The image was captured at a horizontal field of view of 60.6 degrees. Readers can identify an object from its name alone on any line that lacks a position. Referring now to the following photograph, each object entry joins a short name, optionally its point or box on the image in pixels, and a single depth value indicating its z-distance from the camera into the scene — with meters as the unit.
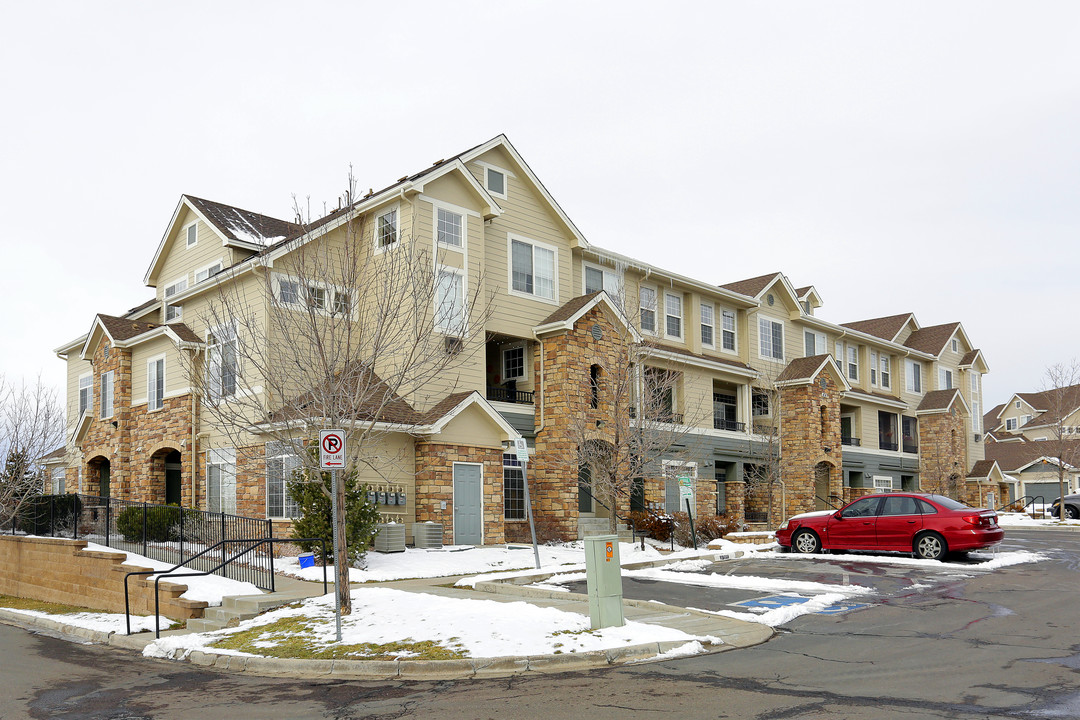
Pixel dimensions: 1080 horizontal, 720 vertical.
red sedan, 19.36
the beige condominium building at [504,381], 23.75
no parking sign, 11.32
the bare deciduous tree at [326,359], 13.30
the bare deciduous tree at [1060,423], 45.12
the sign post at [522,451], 18.84
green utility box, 11.51
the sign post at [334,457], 11.33
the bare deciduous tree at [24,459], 27.14
